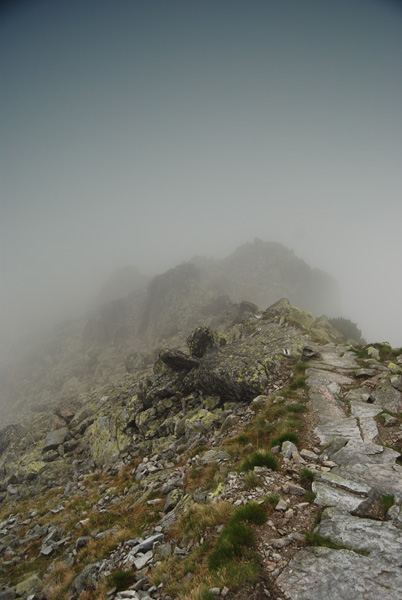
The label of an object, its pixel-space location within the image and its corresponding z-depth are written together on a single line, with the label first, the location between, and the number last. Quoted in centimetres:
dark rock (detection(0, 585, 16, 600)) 810
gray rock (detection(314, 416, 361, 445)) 1071
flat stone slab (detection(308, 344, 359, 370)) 1847
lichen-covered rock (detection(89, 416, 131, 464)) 1883
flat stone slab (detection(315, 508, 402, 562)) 551
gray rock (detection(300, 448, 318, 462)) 939
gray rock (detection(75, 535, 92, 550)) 980
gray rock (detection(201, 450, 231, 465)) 1123
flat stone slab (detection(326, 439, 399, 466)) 898
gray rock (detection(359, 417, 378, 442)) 1070
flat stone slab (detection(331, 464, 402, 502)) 737
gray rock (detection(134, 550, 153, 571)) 702
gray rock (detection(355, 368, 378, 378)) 1638
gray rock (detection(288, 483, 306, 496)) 754
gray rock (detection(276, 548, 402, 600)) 465
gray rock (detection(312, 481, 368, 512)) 686
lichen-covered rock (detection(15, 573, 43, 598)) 826
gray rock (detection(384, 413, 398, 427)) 1134
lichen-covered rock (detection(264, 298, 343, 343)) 3216
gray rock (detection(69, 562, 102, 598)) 731
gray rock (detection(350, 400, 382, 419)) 1239
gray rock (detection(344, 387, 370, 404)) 1412
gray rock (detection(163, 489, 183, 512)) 985
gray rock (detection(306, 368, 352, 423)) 1291
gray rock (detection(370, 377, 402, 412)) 1330
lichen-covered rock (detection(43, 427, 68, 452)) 2303
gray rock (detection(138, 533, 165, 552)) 772
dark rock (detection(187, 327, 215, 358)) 2486
